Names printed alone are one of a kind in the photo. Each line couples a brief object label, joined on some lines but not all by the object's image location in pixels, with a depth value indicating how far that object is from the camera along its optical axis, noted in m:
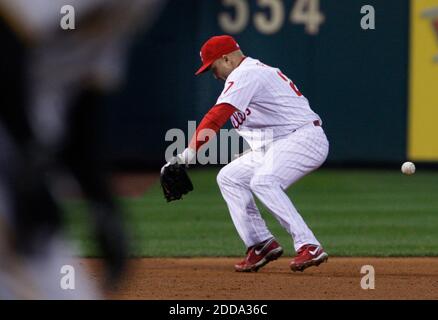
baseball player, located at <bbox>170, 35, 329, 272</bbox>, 13.24
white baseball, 15.82
